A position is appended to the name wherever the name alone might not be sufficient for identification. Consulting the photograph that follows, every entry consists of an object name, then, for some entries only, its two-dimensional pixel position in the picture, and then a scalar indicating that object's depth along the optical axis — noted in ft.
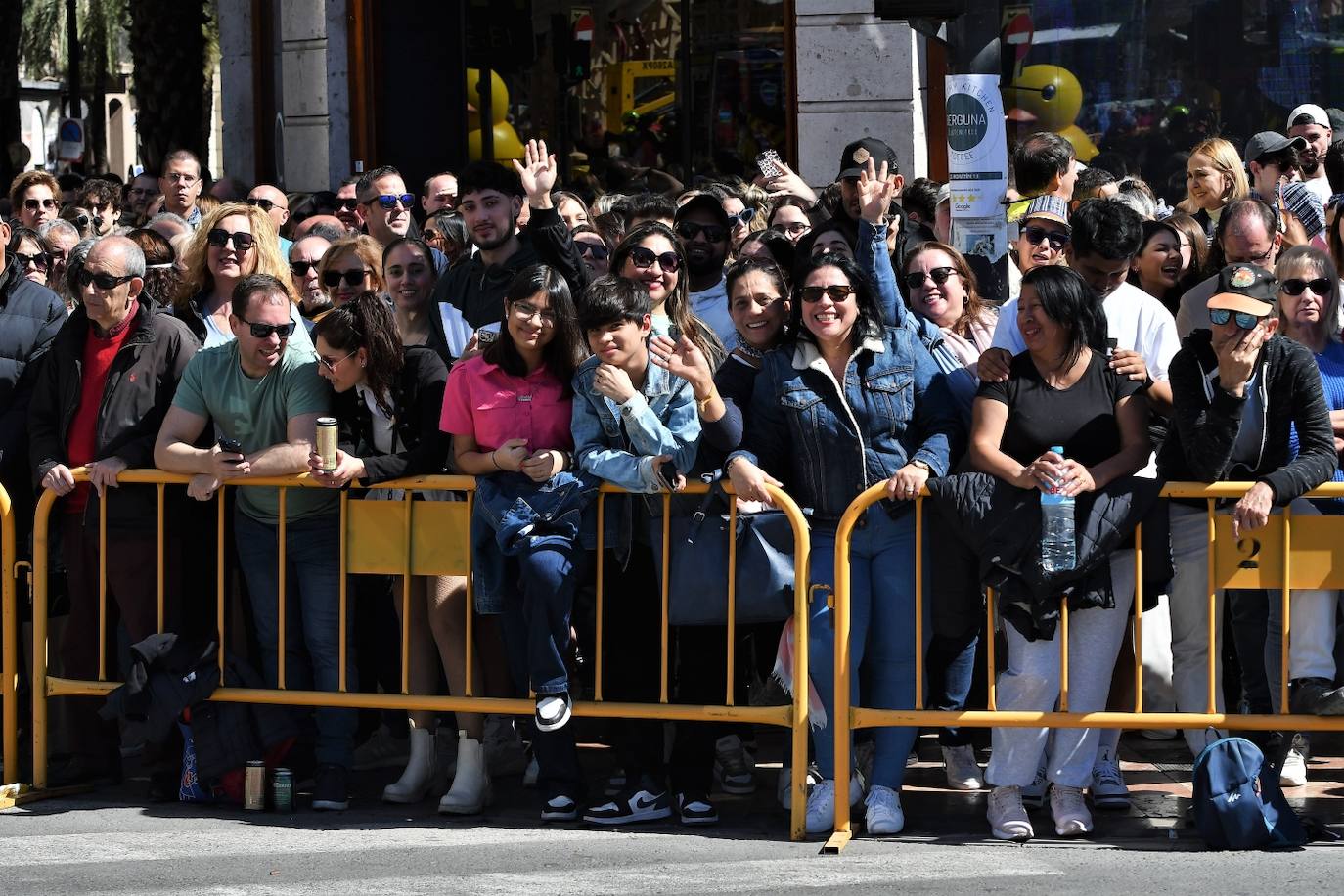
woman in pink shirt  43.93
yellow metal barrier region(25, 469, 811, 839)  44.16
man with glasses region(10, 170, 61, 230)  77.61
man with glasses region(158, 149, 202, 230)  78.64
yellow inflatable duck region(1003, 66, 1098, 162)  86.48
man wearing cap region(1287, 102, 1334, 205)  65.05
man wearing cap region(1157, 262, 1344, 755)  41.60
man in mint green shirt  46.62
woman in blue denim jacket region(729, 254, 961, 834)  43.68
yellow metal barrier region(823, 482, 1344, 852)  42.22
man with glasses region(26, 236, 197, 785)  48.16
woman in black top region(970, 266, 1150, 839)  42.83
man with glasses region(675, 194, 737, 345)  53.72
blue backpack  40.91
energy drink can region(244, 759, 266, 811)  46.57
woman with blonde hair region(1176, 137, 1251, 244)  62.23
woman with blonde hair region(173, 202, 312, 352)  53.57
